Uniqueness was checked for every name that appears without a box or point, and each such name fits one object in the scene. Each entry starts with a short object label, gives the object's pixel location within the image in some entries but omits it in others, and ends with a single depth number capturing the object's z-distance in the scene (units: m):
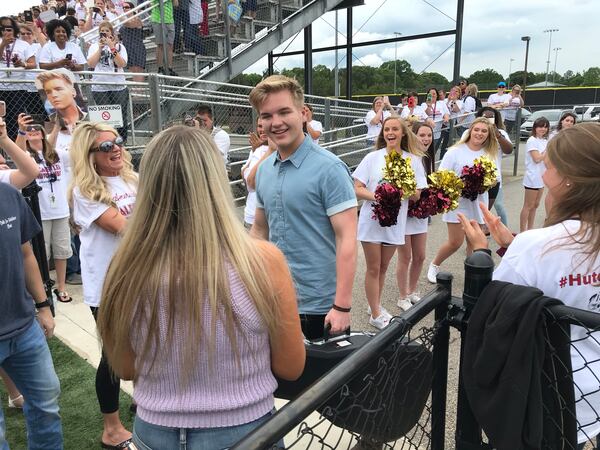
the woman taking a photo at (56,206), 4.66
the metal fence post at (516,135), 11.88
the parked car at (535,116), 21.78
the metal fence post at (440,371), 1.58
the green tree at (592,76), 84.19
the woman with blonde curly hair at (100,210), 2.49
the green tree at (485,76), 83.94
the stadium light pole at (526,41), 42.31
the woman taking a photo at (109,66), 6.72
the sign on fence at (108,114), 5.88
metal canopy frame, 13.41
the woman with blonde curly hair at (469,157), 4.98
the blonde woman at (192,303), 1.23
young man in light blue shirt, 2.31
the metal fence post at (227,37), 10.14
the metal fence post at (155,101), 6.43
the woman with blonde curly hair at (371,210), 4.06
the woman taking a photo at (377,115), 10.04
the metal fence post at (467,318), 1.50
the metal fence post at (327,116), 9.95
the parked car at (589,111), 23.00
